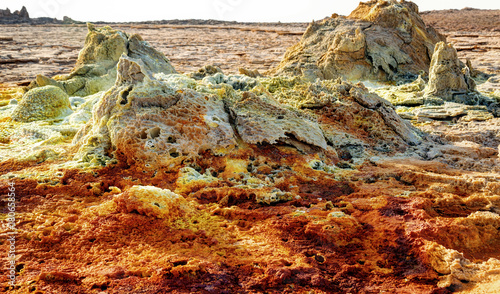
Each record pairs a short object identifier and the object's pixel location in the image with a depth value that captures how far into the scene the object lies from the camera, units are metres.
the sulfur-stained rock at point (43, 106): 4.96
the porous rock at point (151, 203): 2.46
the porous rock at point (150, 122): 3.24
